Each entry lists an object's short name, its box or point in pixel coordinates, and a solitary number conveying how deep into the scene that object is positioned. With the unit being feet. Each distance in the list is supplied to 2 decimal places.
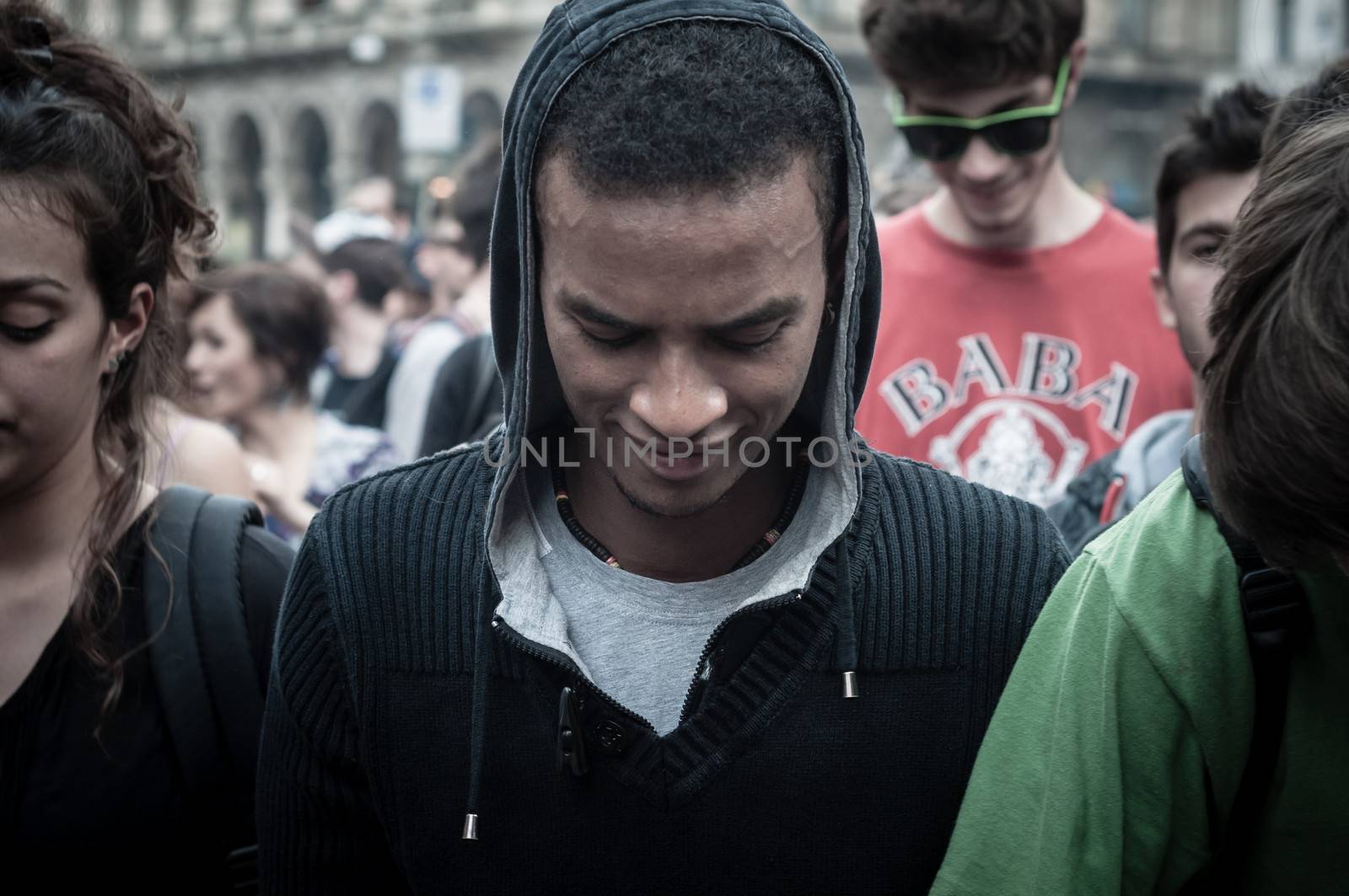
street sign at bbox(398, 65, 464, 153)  49.08
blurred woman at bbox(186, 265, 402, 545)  16.92
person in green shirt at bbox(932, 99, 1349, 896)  5.13
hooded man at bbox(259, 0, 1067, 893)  5.78
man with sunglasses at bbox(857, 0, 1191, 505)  11.63
